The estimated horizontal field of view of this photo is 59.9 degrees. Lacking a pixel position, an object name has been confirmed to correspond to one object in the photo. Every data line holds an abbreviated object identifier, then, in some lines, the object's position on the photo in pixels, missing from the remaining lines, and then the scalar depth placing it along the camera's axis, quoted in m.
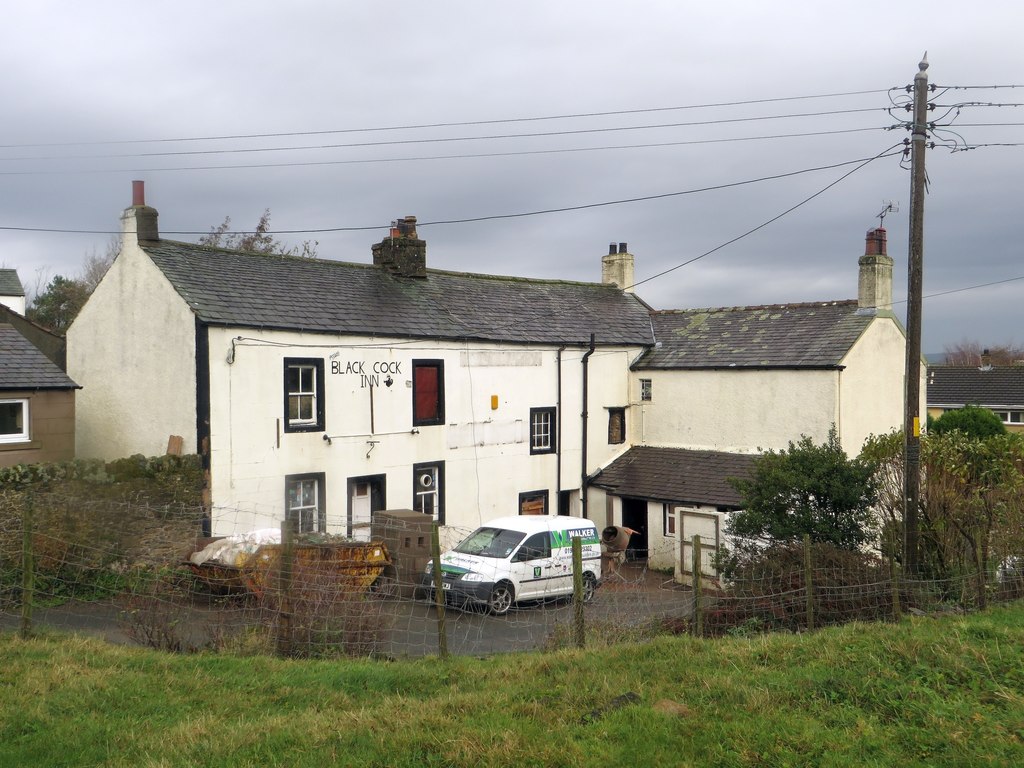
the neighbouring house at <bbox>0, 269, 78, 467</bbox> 19.25
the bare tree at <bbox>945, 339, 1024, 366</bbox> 102.62
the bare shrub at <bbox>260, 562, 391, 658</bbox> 10.28
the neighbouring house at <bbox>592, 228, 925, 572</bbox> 24.22
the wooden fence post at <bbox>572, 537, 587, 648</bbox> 10.49
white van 17.52
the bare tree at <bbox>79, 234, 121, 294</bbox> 56.41
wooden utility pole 15.02
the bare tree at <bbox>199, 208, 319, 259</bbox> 48.30
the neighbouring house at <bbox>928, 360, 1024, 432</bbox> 53.16
